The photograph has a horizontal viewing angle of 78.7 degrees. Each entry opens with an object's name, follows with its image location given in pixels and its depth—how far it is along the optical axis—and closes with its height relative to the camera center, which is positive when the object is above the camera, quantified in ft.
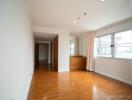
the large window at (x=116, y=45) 10.63 +0.72
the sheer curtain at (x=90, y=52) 15.97 -0.44
